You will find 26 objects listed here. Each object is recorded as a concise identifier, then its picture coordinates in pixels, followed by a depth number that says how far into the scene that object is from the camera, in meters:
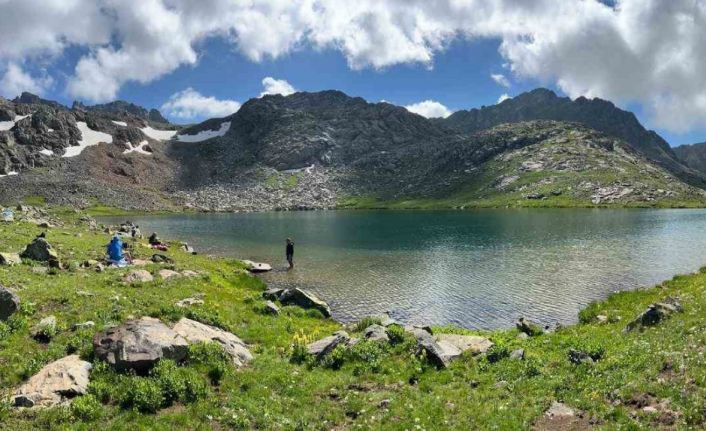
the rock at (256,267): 59.46
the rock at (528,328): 28.88
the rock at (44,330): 19.11
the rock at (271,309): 31.68
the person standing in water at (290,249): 63.50
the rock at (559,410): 15.06
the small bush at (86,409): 14.70
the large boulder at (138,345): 17.47
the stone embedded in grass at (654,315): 23.66
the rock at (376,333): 23.16
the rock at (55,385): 14.94
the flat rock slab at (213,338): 20.27
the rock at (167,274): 35.69
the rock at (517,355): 20.41
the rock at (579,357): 18.90
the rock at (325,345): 21.92
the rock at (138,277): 31.00
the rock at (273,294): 37.40
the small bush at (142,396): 15.64
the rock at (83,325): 20.21
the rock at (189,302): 26.94
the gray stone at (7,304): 19.84
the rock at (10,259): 29.47
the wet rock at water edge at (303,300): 36.25
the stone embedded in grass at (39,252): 32.41
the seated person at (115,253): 37.96
